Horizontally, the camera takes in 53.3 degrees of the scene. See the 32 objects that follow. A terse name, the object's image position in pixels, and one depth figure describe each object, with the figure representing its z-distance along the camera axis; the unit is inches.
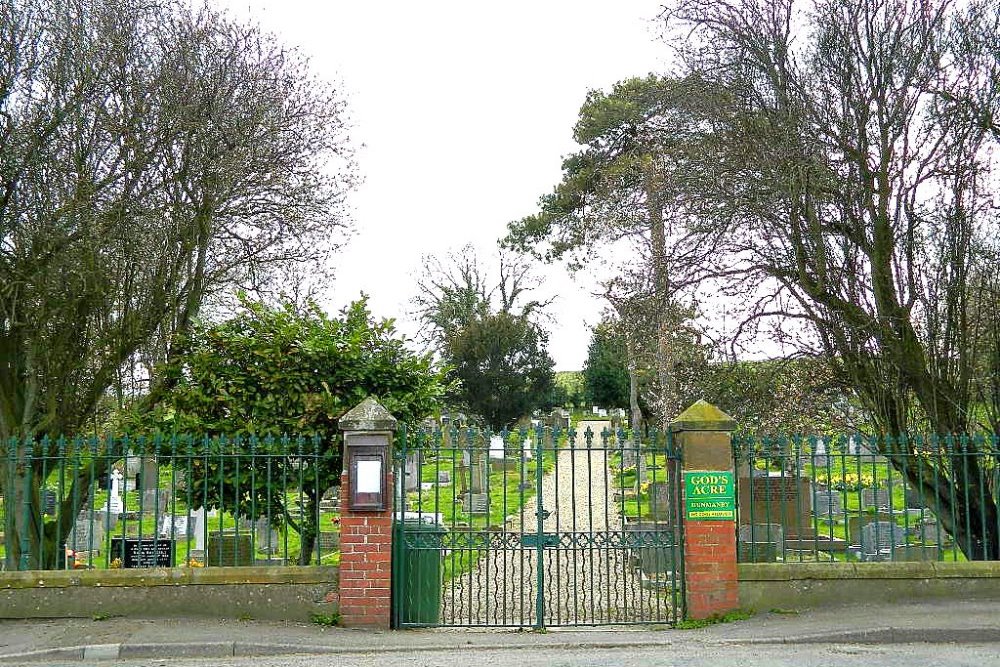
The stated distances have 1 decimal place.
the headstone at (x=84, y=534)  755.4
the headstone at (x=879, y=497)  907.1
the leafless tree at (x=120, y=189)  429.7
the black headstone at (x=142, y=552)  471.8
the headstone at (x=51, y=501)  746.8
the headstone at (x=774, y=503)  705.8
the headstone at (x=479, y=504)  876.5
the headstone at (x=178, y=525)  790.2
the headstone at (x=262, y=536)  726.5
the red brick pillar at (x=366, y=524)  355.6
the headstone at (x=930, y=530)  720.3
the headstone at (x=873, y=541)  591.8
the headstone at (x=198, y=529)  783.7
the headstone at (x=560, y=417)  1764.8
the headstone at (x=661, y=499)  809.2
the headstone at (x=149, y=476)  832.0
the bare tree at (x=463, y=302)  1793.8
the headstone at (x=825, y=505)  860.0
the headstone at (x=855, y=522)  724.4
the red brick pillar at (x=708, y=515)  358.6
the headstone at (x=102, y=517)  897.5
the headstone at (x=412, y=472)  533.8
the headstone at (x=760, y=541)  516.8
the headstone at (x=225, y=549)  487.1
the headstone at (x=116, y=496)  962.9
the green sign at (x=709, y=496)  359.9
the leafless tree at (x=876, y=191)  438.0
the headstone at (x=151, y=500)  823.1
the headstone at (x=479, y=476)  940.6
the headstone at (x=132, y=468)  1065.8
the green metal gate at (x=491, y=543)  353.7
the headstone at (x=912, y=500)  784.9
